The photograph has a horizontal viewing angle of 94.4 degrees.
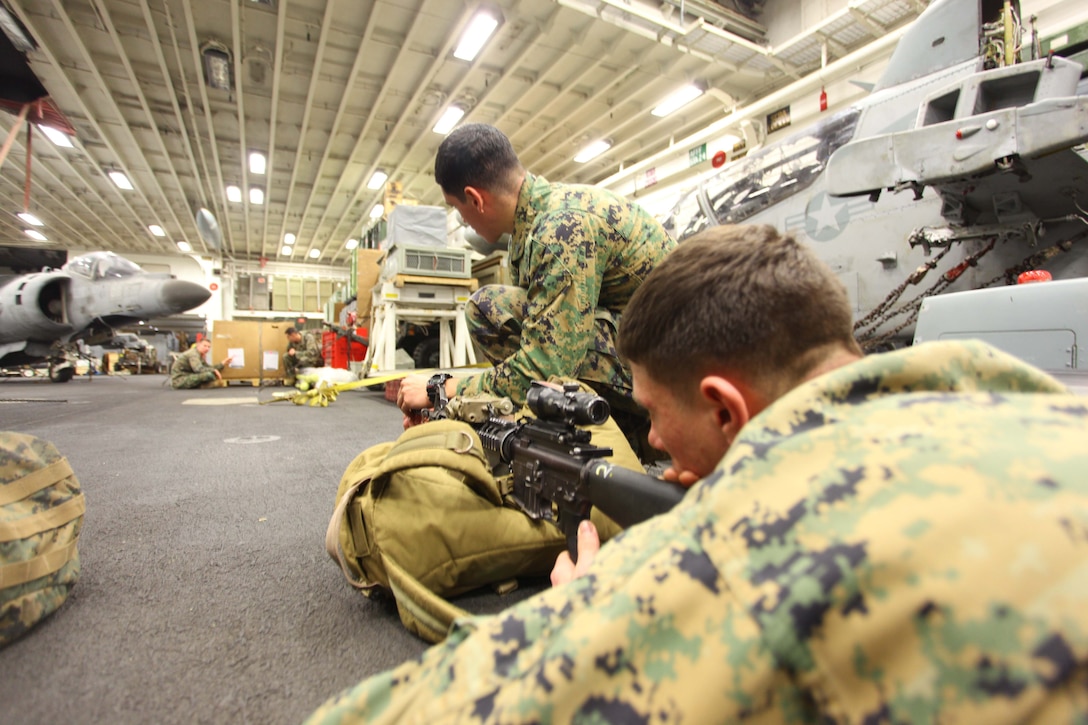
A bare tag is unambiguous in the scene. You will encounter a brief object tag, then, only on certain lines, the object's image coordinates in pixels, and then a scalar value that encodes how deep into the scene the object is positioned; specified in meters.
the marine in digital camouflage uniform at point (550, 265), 1.54
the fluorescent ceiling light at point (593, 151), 8.72
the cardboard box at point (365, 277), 6.74
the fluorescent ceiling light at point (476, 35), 5.54
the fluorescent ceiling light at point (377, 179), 10.48
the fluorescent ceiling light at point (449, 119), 7.71
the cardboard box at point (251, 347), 8.90
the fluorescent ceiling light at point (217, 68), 6.27
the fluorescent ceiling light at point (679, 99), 6.73
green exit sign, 7.32
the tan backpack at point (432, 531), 1.07
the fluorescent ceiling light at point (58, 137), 8.20
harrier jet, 6.57
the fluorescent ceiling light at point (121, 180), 10.30
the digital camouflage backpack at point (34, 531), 0.95
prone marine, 0.26
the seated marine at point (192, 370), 8.05
